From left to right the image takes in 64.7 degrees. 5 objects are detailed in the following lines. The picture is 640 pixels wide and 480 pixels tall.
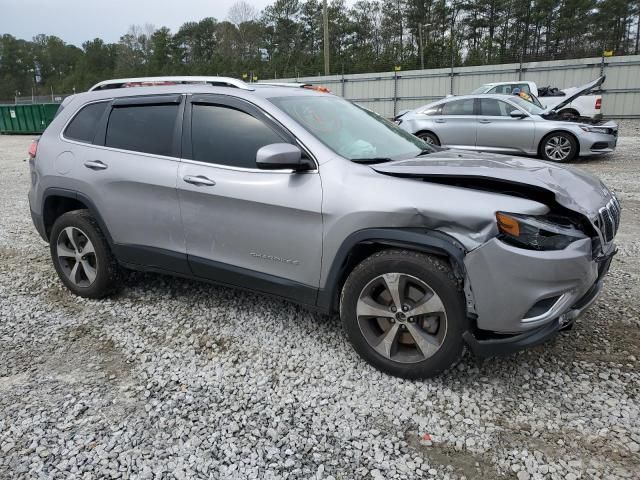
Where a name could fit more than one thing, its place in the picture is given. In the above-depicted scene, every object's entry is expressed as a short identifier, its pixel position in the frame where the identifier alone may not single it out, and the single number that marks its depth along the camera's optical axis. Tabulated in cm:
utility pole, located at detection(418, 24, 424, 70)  4173
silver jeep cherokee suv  260
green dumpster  2491
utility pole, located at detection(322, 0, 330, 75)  2561
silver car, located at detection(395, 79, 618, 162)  1083
